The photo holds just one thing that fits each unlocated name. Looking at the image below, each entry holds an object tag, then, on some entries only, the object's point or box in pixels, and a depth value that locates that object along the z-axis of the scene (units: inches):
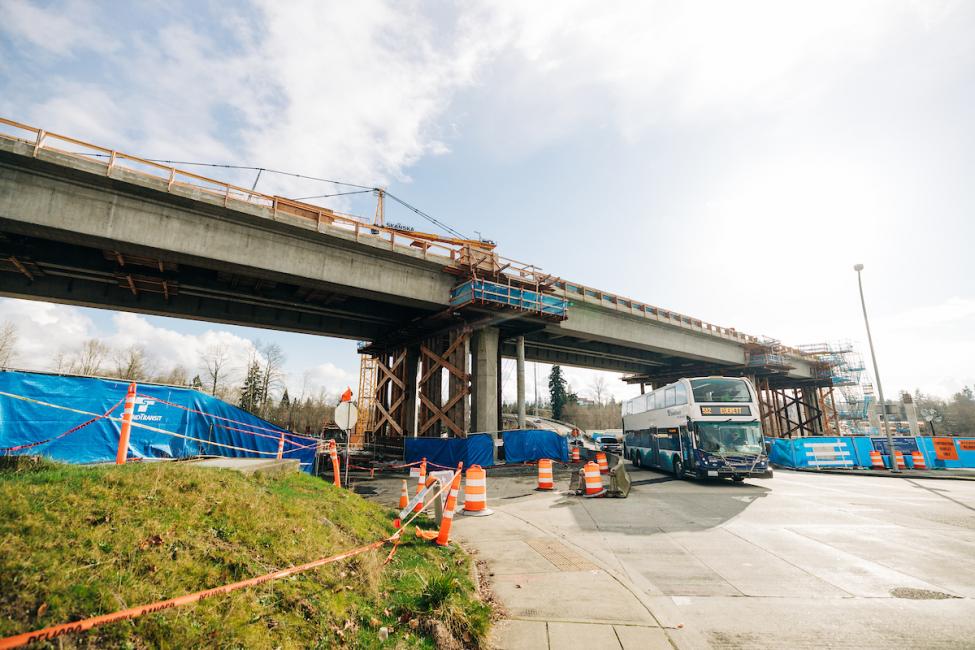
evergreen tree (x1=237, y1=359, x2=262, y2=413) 2429.9
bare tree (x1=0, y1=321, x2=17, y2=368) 1725.8
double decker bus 605.9
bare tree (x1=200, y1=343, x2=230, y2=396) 2282.2
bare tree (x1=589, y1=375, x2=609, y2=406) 3622.8
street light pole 802.2
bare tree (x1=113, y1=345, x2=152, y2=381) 2075.5
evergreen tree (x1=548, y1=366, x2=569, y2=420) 2765.5
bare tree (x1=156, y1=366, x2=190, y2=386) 2306.1
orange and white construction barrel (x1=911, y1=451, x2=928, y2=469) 838.5
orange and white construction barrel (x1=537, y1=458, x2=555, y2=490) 578.1
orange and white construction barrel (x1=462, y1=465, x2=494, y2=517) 416.5
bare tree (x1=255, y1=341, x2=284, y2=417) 2506.2
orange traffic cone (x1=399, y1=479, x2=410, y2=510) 401.4
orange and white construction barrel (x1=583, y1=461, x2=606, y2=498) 523.5
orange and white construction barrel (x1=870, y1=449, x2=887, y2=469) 838.5
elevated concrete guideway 536.4
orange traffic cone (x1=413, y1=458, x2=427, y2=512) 339.3
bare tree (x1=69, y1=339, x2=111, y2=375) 2087.8
